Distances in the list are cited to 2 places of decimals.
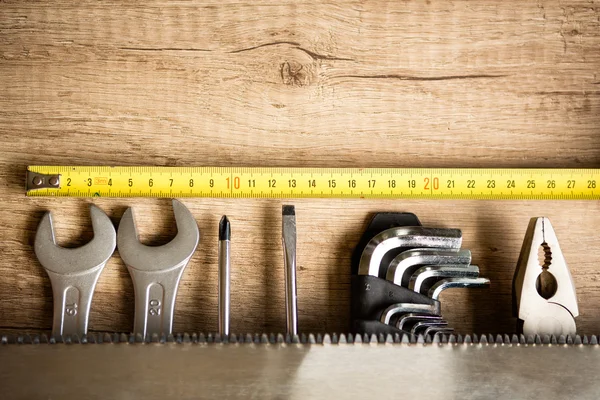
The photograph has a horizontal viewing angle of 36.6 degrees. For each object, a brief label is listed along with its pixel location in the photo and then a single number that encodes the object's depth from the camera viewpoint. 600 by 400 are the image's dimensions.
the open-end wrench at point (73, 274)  0.44
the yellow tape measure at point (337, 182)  0.45
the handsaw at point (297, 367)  0.42
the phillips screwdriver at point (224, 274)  0.43
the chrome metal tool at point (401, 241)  0.44
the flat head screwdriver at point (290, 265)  0.43
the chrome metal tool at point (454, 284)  0.44
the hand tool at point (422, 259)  0.44
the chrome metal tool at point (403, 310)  0.44
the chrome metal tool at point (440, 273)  0.44
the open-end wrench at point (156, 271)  0.44
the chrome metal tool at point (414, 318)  0.44
